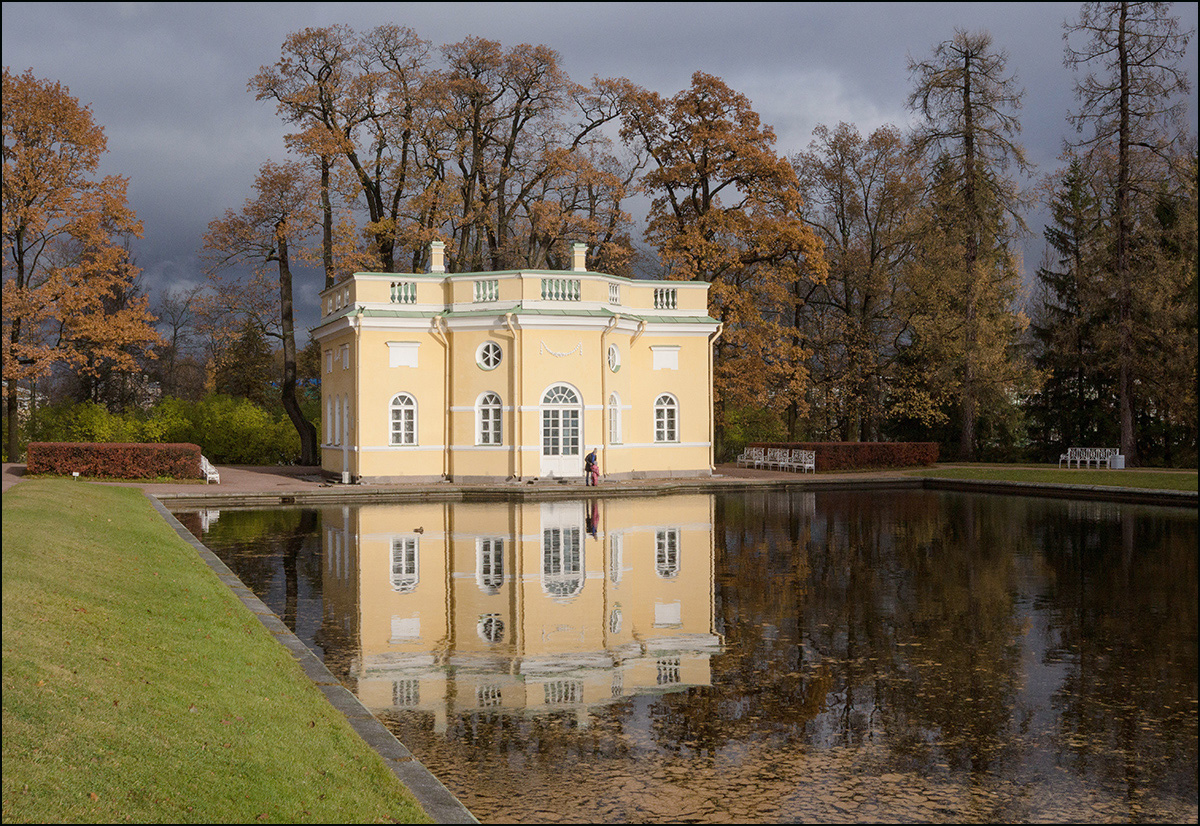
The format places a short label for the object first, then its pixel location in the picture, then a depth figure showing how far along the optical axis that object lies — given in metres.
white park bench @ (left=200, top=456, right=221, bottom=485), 27.69
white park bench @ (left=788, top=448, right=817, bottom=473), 33.94
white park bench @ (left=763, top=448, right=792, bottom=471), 35.12
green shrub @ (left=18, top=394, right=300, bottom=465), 33.53
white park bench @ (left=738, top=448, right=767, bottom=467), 36.50
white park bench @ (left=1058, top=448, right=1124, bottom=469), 32.34
